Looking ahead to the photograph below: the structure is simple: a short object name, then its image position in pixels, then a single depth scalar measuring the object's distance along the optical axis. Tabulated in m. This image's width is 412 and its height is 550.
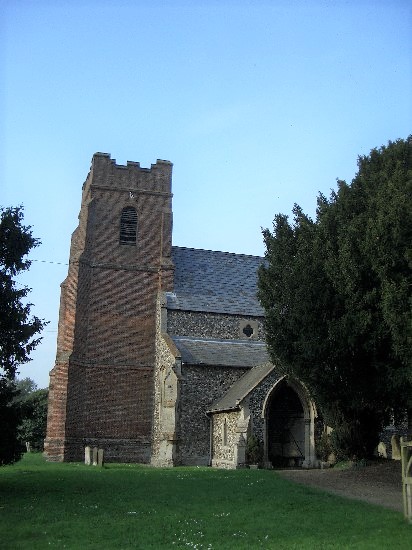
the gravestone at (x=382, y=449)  26.88
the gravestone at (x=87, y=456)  27.24
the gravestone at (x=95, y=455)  26.61
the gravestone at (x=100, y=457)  25.69
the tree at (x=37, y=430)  44.31
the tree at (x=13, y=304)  16.00
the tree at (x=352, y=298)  16.03
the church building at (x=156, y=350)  26.72
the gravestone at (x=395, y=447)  25.86
